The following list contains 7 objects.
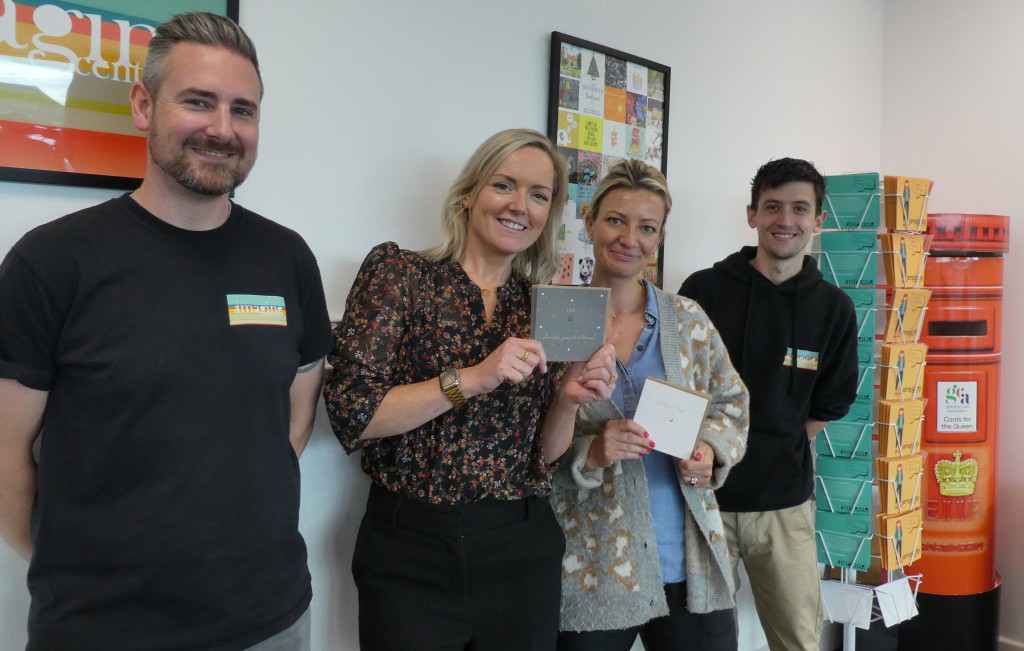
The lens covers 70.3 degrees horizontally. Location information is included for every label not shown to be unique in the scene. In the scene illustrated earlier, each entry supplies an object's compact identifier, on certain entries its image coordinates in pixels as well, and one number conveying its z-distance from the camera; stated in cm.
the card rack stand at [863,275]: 290
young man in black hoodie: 246
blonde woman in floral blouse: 148
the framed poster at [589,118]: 234
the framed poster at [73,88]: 136
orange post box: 325
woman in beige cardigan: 179
